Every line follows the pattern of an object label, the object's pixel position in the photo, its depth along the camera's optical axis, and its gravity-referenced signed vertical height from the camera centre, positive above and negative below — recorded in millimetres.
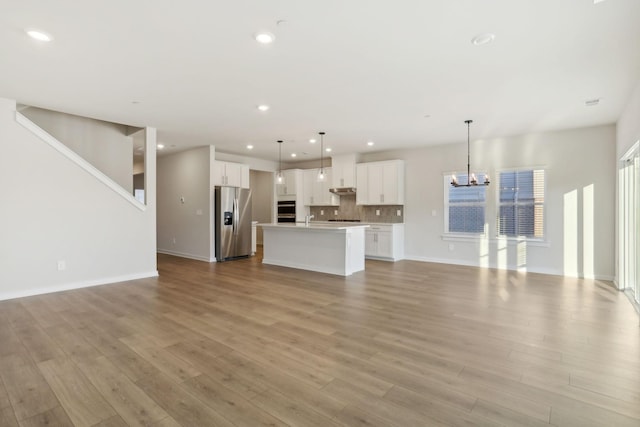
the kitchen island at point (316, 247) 5984 -747
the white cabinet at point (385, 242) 7641 -764
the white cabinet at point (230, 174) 7863 +945
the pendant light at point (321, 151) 6602 +1560
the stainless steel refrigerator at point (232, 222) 7699 -283
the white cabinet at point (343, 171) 8609 +1089
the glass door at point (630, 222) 4202 -180
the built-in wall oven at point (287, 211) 9836 -12
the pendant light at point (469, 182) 5511 +521
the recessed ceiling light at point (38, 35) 2729 +1540
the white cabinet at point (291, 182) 9617 +863
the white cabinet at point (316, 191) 9258 +587
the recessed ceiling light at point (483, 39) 2765 +1507
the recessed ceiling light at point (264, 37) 2766 +1526
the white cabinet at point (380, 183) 7902 +697
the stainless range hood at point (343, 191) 8656 +542
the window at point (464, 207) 7043 +63
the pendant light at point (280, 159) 7043 +1562
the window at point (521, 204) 6340 +119
